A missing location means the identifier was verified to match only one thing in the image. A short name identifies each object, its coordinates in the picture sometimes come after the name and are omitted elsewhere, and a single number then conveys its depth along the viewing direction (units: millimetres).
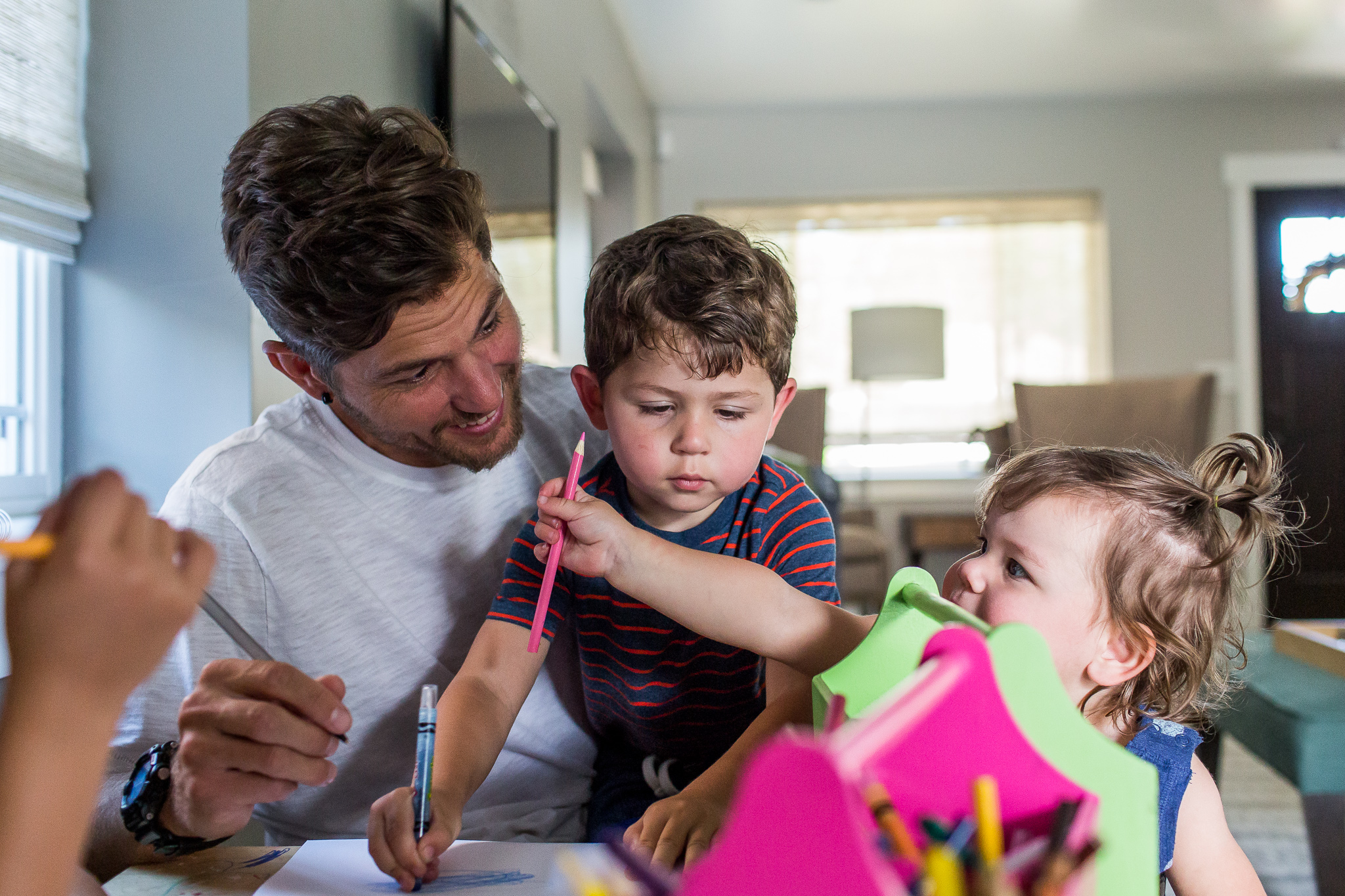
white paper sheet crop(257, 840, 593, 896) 629
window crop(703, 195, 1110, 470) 5797
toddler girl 734
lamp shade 5199
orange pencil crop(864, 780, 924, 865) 323
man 926
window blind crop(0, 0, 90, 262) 1227
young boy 867
